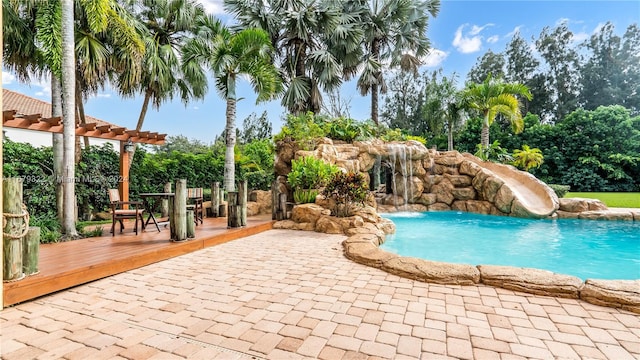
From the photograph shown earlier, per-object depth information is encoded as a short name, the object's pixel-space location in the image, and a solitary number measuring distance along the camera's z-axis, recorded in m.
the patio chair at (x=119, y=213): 5.39
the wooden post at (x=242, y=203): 6.69
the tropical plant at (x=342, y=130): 12.40
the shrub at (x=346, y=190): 7.19
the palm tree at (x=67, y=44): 5.37
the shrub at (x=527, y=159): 15.50
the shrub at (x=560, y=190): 13.32
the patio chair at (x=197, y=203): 6.77
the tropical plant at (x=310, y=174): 8.11
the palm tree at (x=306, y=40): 12.93
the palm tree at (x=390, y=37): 14.78
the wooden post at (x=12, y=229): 3.00
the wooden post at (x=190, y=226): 5.34
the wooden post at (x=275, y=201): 8.07
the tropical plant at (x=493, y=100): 14.53
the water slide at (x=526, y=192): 10.70
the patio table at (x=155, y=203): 5.55
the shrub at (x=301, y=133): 10.13
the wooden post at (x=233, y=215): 6.61
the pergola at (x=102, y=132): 5.92
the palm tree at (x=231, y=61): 8.74
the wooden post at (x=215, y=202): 8.32
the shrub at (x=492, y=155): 14.49
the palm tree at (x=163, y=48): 11.04
